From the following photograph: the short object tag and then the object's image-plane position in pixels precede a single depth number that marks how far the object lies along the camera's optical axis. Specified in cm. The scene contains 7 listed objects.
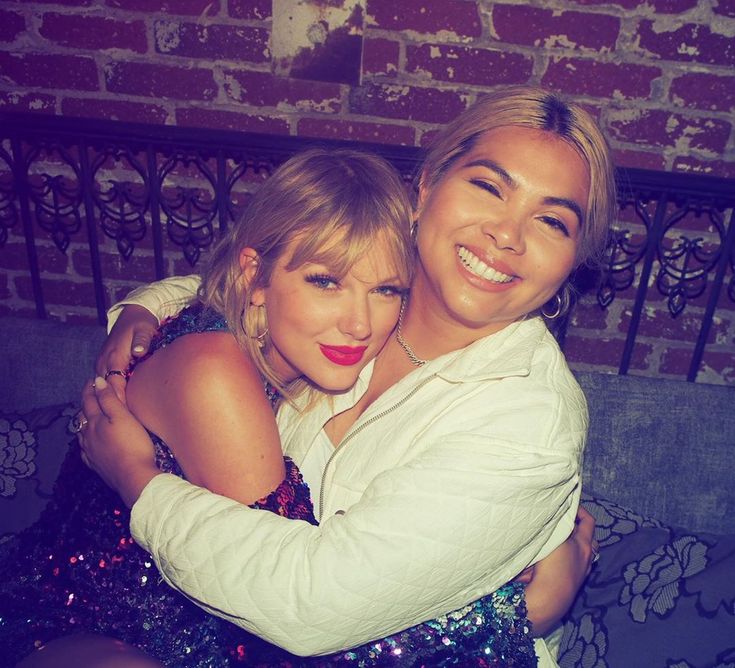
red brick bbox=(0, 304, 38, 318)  261
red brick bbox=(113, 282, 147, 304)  255
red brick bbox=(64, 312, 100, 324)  262
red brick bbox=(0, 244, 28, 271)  249
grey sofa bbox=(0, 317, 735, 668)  175
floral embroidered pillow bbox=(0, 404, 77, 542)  201
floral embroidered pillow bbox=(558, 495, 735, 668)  171
